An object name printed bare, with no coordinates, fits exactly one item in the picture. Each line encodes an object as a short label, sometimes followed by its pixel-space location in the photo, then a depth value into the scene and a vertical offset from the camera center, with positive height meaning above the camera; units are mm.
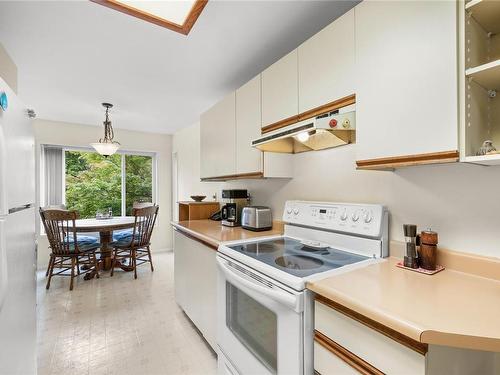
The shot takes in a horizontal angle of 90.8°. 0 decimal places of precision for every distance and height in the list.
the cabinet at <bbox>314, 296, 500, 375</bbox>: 682 -521
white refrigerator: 889 -230
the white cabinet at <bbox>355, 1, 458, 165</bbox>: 874 +423
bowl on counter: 3148 -163
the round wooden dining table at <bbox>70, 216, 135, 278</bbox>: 3101 -539
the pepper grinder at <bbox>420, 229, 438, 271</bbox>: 1079 -293
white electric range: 988 -426
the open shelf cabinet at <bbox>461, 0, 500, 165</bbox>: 844 +377
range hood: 1263 +297
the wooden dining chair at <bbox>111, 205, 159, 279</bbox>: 3353 -721
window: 3922 +104
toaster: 2053 -282
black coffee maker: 2363 -210
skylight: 1368 +1011
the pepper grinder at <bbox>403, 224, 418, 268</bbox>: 1102 -287
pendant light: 3097 +519
